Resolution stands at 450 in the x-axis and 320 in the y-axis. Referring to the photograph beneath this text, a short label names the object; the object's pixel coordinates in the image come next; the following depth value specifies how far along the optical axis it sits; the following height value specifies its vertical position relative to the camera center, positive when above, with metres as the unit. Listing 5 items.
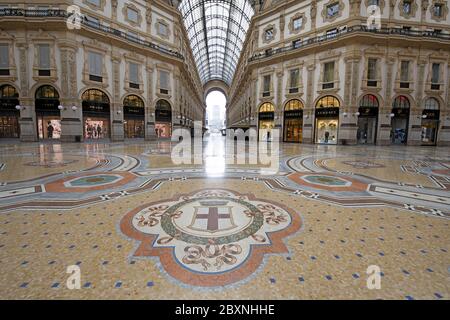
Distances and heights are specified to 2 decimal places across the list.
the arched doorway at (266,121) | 26.72 +3.22
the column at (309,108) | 22.64 +4.17
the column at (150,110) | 24.73 +4.04
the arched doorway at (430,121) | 21.61 +2.74
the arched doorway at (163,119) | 26.27 +3.22
